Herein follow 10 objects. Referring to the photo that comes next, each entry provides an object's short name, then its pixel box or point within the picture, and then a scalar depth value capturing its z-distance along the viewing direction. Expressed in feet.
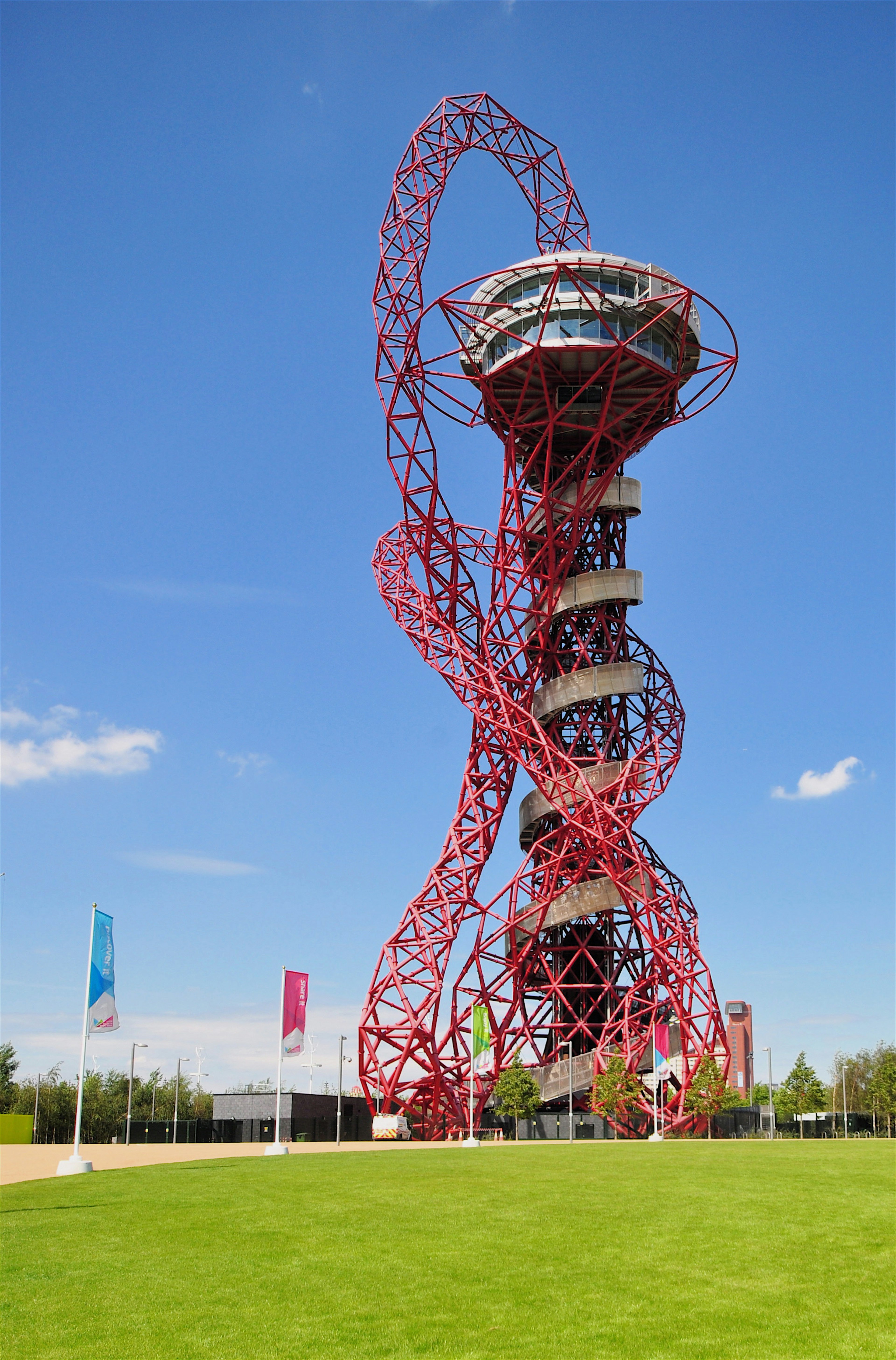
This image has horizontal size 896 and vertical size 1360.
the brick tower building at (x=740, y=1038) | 390.83
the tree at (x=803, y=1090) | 206.59
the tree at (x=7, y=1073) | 237.04
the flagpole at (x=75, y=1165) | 83.87
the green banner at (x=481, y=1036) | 136.15
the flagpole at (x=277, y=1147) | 104.12
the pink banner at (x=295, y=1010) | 112.57
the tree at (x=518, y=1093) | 158.51
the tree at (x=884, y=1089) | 226.38
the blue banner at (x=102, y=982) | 91.40
